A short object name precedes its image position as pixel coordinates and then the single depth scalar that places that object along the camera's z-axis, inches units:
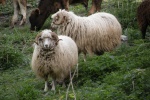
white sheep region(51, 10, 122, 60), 541.1
